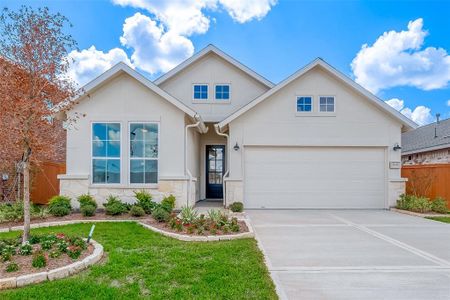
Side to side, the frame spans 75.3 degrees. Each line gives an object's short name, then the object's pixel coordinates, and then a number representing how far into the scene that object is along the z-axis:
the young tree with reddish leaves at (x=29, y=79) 5.33
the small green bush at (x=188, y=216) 7.64
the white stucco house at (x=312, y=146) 11.73
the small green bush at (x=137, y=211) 9.03
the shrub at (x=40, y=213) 8.97
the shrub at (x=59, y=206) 9.08
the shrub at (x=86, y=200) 9.70
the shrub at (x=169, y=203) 9.32
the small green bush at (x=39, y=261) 4.52
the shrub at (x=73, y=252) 4.96
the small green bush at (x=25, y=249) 5.02
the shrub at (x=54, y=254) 4.86
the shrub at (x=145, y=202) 9.57
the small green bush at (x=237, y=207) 10.58
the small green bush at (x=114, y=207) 9.20
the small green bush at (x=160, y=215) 8.23
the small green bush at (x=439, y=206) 10.97
